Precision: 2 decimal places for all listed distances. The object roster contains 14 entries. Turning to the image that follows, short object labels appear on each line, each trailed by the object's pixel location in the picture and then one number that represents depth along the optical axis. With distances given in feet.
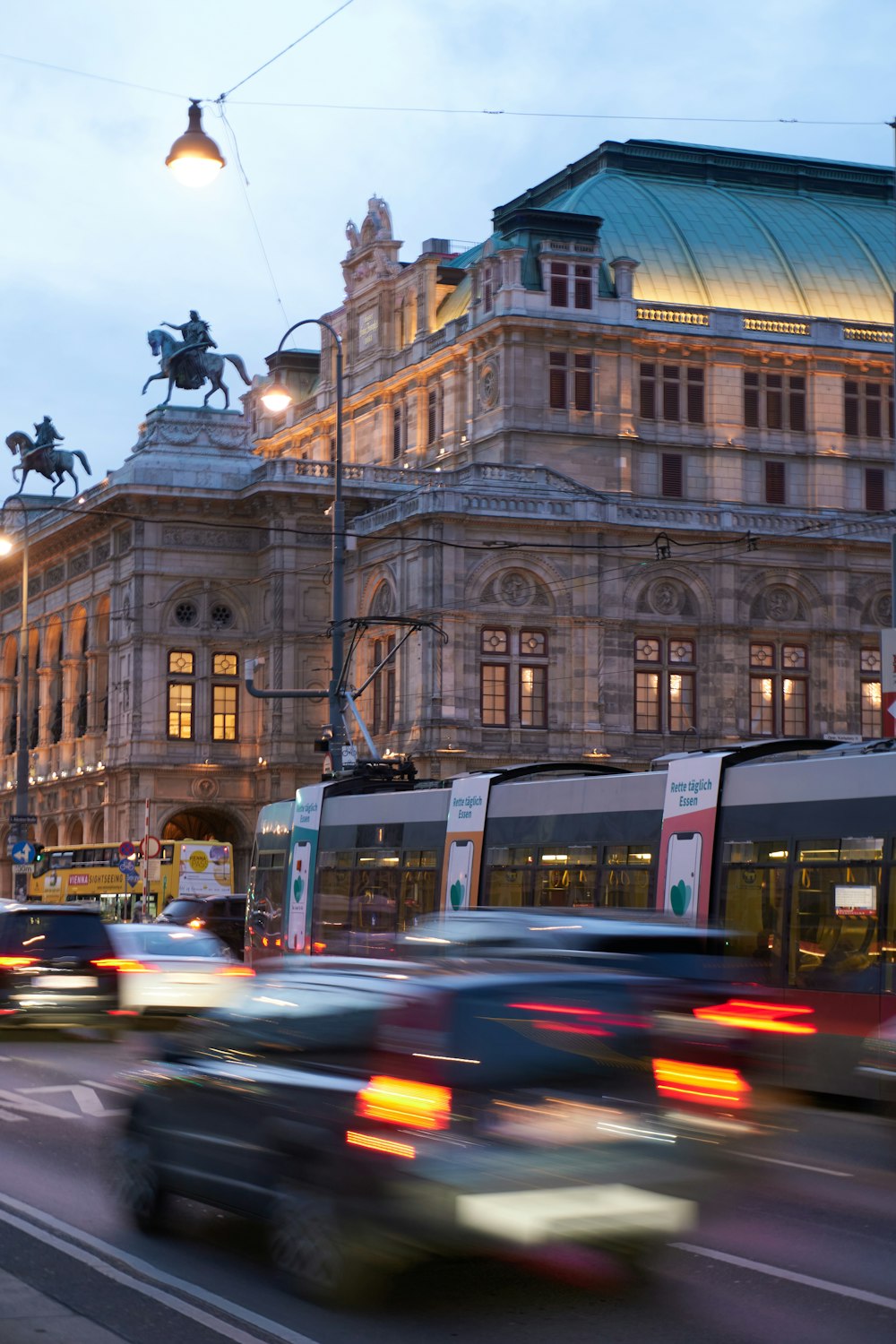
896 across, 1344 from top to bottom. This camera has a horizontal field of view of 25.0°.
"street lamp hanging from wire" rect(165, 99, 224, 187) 59.52
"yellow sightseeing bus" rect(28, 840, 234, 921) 198.70
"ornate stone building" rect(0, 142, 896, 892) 206.18
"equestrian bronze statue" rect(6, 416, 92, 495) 270.46
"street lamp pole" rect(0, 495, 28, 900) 192.75
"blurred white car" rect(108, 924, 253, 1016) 83.31
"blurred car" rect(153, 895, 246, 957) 149.89
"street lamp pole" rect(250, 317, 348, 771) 133.08
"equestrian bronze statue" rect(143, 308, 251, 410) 240.73
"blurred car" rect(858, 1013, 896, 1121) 58.18
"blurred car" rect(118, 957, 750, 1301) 29.09
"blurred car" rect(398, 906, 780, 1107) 33.24
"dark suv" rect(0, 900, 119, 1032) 80.12
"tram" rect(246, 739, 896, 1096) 65.36
